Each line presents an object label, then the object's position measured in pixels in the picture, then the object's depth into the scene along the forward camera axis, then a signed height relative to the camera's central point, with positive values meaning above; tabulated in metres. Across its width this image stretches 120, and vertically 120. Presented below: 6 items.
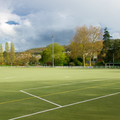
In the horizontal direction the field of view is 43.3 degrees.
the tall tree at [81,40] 61.06 +9.44
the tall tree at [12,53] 102.38 +7.38
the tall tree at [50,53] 88.66 +6.56
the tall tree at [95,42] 59.41 +8.70
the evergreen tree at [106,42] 68.91 +9.77
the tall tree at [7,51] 103.76 +8.82
